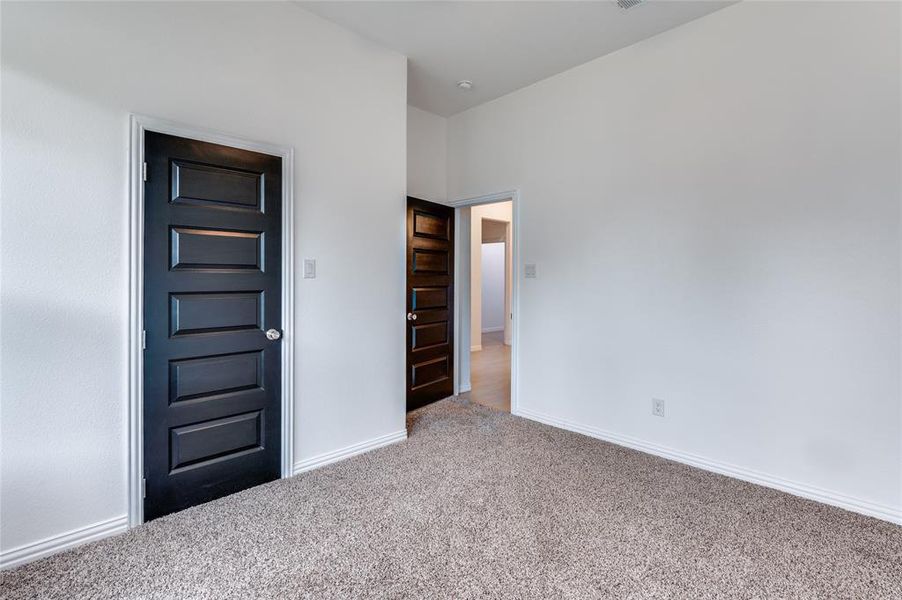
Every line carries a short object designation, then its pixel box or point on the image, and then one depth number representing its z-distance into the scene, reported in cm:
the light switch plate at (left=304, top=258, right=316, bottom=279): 274
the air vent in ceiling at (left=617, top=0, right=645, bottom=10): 260
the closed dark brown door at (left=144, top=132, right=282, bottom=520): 216
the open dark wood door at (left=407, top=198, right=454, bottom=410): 398
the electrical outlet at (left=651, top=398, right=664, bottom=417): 302
